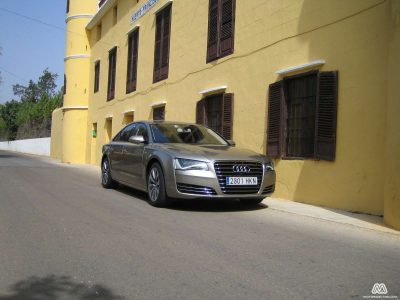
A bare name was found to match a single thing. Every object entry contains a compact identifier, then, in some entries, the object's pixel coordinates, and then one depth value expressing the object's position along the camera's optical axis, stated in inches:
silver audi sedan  280.1
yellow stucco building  300.7
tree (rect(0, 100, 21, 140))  2849.4
